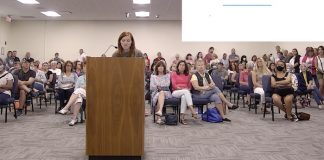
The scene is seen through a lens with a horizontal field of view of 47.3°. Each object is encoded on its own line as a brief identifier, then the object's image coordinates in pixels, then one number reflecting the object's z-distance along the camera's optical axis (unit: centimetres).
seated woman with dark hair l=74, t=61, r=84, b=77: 825
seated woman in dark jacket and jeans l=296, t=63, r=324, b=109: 871
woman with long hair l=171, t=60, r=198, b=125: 646
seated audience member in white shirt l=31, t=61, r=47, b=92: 852
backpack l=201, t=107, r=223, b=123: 667
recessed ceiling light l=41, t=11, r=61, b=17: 1492
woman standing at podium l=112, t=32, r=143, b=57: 408
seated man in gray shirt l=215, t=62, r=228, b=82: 1000
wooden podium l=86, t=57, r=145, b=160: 365
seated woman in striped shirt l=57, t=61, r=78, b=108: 739
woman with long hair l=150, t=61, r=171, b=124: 643
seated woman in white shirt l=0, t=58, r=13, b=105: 635
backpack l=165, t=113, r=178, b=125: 632
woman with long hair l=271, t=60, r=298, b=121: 685
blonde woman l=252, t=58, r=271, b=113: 762
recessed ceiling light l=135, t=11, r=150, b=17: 1477
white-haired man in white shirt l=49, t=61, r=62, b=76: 1049
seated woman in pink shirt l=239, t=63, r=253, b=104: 860
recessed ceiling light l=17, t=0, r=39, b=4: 1222
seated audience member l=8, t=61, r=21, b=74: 835
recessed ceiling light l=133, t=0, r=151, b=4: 1197
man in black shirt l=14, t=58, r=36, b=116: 734
